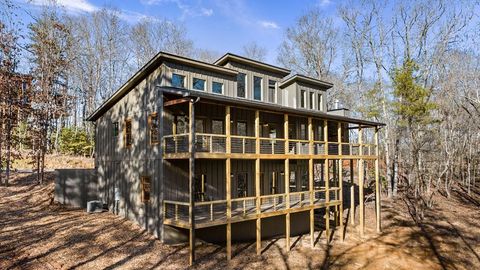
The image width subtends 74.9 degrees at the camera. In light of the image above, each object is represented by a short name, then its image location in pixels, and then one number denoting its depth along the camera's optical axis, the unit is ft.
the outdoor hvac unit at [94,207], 59.21
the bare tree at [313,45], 120.26
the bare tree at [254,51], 148.77
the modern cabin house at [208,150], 45.70
